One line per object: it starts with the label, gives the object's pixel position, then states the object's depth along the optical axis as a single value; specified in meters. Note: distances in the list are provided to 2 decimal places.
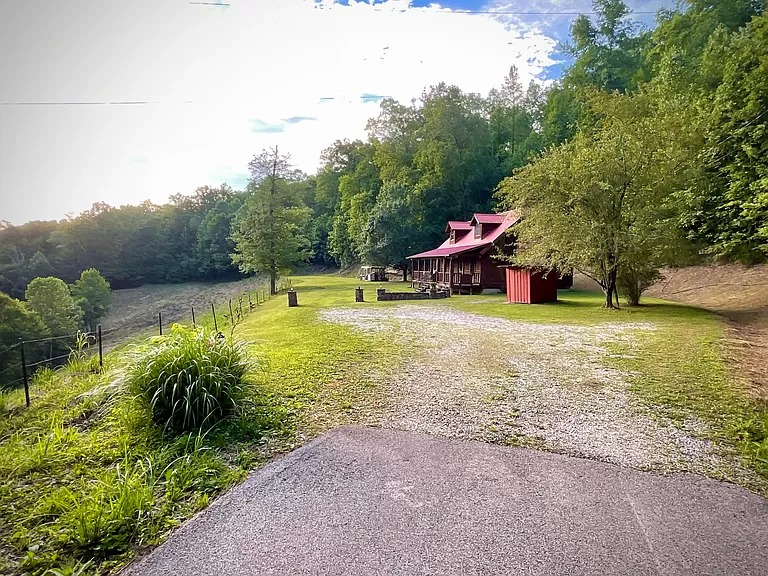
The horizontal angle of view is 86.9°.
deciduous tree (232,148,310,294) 24.52
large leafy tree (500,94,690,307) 11.26
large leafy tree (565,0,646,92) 27.55
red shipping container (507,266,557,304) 14.80
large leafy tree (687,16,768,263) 11.95
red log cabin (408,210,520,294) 20.11
